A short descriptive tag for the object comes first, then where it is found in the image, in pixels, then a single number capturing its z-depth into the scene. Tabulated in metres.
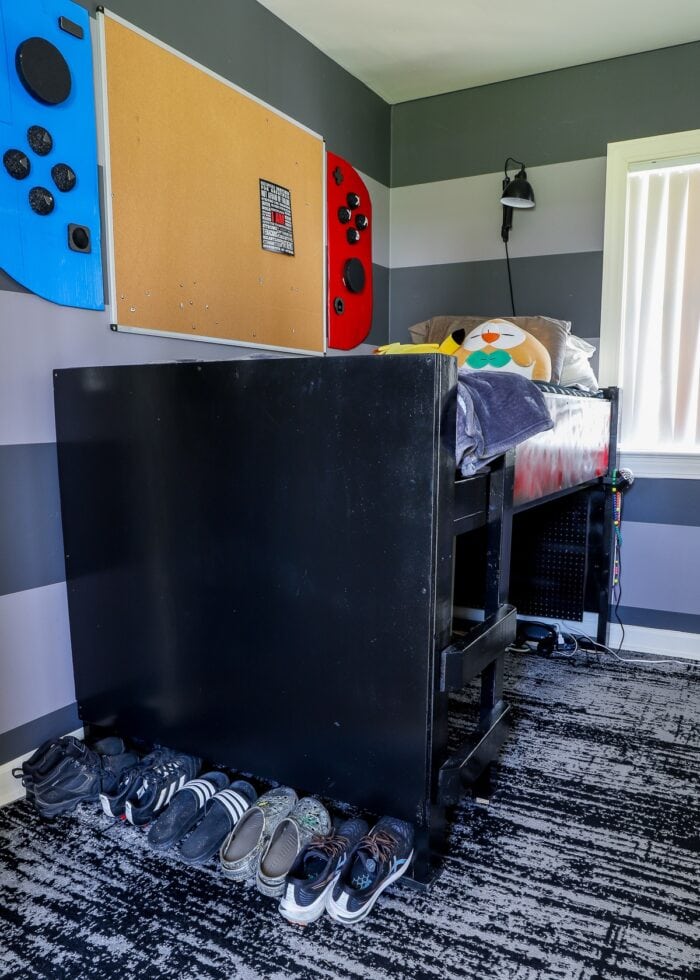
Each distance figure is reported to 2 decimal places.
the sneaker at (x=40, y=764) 1.42
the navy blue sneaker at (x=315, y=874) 1.08
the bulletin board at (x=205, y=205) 1.68
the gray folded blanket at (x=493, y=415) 1.17
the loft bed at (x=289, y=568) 1.12
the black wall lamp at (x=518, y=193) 2.57
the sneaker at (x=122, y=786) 1.36
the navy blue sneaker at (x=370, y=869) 1.08
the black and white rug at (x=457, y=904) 1.02
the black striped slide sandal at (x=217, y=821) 1.24
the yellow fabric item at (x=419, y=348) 1.49
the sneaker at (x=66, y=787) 1.38
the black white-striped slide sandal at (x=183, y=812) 1.27
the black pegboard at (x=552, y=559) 2.50
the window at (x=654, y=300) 2.42
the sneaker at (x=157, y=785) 1.33
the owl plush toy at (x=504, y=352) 1.89
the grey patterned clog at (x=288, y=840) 1.14
